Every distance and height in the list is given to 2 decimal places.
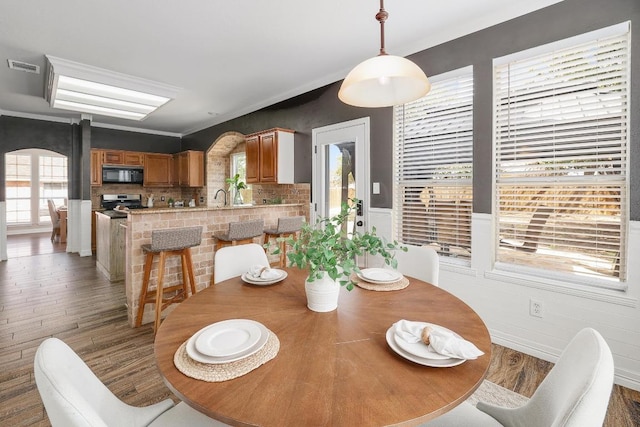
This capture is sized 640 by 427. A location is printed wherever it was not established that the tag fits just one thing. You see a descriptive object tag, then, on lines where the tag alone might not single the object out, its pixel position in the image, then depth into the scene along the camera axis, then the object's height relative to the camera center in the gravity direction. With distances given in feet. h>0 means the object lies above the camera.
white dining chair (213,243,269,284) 6.28 -1.16
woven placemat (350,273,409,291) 5.01 -1.32
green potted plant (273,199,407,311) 3.82 -0.62
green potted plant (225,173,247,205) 14.39 +0.43
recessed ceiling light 11.20 +4.67
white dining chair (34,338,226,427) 2.06 -1.47
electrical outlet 7.54 -2.53
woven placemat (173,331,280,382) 2.68 -1.47
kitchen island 9.27 -0.89
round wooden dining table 2.30 -1.50
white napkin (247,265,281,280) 5.37 -1.19
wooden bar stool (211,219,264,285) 10.48 -0.97
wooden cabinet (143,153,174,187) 22.58 +2.71
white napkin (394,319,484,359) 2.86 -1.34
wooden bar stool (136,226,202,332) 8.75 -1.63
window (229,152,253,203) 20.24 +2.50
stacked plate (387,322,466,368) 2.84 -1.41
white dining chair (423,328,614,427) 2.08 -1.44
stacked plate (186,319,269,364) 2.87 -1.38
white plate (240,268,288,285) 5.22 -1.28
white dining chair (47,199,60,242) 23.52 -0.80
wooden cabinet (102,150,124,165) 20.77 +3.34
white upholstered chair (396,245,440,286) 6.36 -1.23
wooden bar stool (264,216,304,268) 11.89 -0.94
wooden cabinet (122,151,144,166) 21.59 +3.41
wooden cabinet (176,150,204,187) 20.84 +2.63
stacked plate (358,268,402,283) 5.24 -1.23
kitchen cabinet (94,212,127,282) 13.94 -1.93
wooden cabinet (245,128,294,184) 14.11 +2.35
